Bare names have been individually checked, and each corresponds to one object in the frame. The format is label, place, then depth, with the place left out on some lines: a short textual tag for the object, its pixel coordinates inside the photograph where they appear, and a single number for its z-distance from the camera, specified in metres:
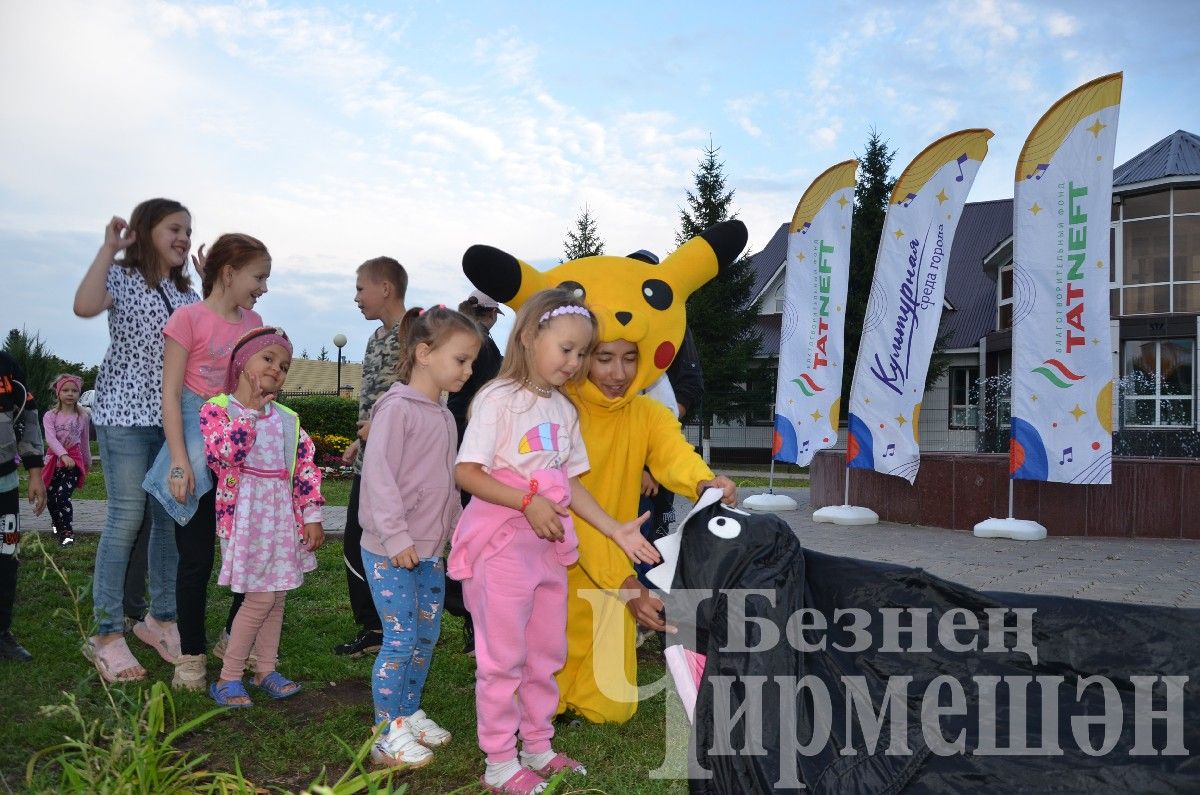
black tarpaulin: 2.45
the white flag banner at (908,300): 11.19
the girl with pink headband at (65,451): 8.55
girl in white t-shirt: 2.99
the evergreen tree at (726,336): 27.44
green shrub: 20.06
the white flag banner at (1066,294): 9.88
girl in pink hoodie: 3.23
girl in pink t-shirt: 3.86
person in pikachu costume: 3.59
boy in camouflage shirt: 4.68
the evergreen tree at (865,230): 27.03
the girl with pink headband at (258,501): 3.77
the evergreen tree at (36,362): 19.88
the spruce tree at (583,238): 40.31
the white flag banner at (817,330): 12.65
